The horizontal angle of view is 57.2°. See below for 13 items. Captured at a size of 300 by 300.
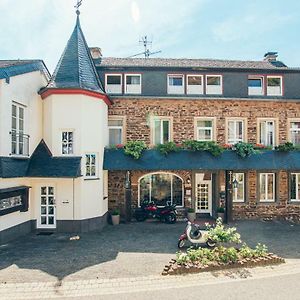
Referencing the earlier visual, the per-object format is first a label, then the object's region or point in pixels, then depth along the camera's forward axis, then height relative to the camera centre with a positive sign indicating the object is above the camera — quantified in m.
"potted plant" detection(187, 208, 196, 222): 16.31 -3.71
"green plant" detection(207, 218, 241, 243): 9.82 -3.00
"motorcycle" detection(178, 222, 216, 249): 10.85 -3.36
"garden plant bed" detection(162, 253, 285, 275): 8.47 -3.59
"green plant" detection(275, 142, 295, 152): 15.77 +0.31
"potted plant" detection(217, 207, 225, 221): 16.17 -3.51
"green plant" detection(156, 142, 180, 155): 15.33 +0.24
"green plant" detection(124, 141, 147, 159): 15.03 +0.23
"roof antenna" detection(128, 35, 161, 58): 23.39 +8.87
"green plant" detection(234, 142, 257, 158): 15.44 +0.19
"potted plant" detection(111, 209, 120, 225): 15.46 -3.64
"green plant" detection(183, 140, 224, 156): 15.37 +0.30
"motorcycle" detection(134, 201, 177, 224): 15.75 -3.49
